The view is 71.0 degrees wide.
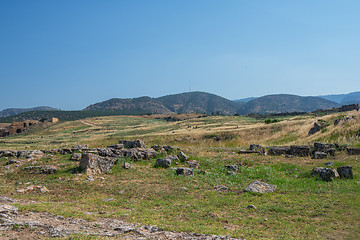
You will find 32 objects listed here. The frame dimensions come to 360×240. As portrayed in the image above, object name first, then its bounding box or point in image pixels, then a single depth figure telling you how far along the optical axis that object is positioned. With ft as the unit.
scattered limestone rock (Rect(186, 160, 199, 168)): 64.28
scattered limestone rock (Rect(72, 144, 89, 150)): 76.22
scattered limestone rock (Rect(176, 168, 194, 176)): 55.63
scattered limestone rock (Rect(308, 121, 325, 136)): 116.85
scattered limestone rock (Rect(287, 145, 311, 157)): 75.46
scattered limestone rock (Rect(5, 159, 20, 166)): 60.09
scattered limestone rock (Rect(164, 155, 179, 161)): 66.19
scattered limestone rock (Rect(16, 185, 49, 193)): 45.42
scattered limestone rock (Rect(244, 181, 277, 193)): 44.57
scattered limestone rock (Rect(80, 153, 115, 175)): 54.65
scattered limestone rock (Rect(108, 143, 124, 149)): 79.56
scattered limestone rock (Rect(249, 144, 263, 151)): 87.30
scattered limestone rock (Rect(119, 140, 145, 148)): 85.46
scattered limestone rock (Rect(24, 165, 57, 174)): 54.44
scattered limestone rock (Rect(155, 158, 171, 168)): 62.85
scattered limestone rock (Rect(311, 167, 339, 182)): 50.52
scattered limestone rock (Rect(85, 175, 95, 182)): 50.74
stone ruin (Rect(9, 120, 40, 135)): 327.33
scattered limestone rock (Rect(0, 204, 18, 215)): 29.16
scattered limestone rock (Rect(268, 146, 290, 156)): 78.23
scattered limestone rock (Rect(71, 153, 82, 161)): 62.46
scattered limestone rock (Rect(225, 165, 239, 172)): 59.59
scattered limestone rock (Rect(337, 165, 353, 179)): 50.80
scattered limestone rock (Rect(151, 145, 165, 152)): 75.55
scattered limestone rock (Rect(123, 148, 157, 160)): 66.87
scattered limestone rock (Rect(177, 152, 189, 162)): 68.57
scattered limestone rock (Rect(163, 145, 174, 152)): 77.12
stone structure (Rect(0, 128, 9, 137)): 325.03
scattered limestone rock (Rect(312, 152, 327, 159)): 70.08
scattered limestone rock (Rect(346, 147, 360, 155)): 69.38
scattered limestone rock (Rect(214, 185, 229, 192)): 46.77
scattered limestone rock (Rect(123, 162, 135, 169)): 59.67
